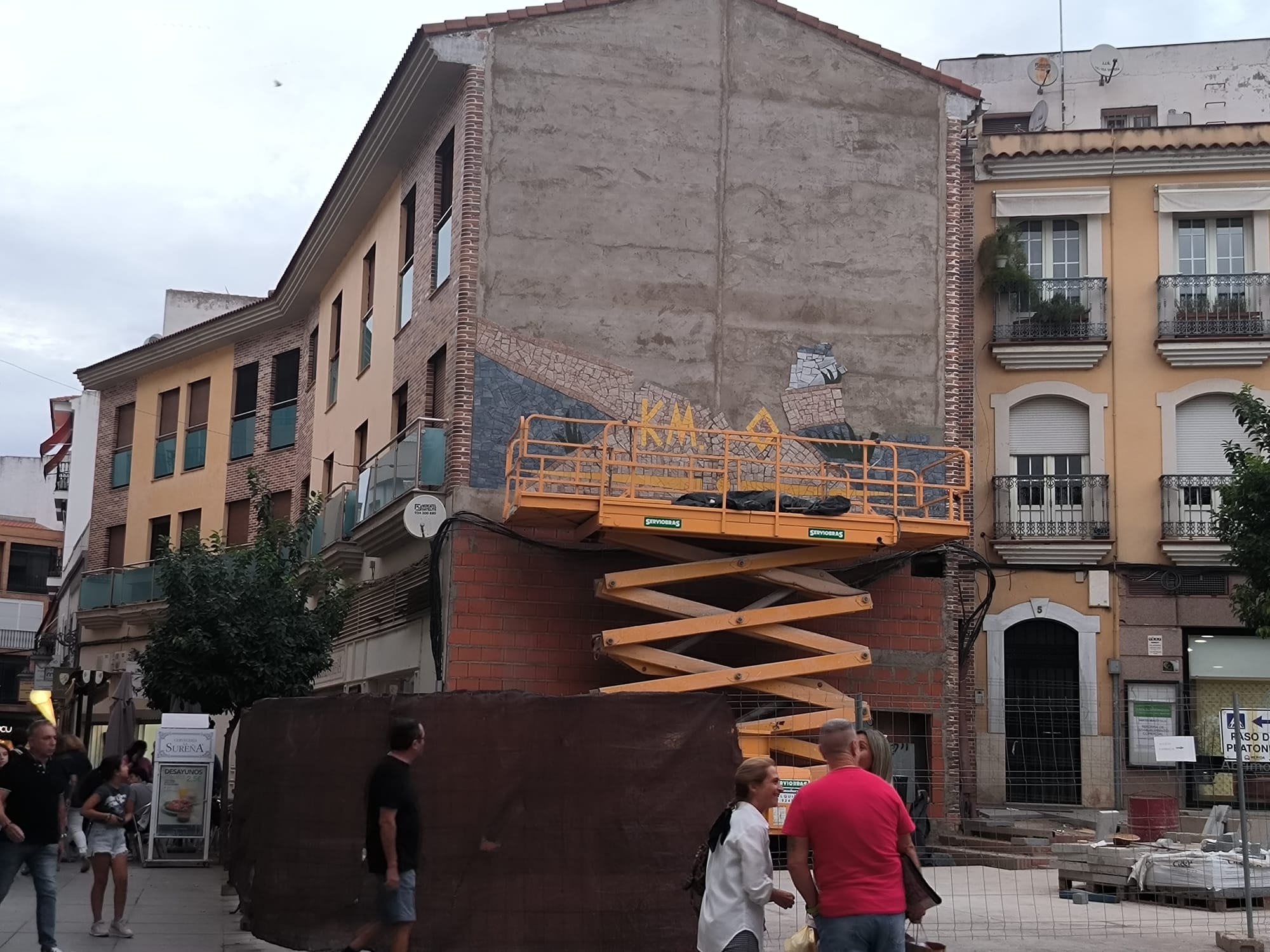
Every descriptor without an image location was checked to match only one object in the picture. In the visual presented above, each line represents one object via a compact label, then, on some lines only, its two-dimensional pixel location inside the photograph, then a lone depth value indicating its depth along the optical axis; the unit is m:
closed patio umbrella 23.33
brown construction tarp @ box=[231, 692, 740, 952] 10.04
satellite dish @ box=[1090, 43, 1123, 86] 33.75
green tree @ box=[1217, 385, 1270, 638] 21.36
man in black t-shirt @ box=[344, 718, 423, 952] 8.69
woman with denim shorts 12.43
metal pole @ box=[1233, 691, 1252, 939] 11.75
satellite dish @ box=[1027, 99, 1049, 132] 32.84
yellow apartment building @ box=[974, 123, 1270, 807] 25.80
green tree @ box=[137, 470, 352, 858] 20.20
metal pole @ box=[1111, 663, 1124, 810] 18.62
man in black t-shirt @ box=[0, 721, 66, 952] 10.34
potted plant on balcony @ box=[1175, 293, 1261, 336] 26.39
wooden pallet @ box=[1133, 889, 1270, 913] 14.26
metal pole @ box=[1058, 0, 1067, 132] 33.91
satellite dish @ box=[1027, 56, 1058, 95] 33.25
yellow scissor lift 18.77
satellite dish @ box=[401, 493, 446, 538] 19.89
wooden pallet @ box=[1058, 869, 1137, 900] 15.20
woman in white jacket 7.31
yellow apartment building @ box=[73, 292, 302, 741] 34.47
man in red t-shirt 6.84
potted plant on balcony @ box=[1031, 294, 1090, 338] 26.75
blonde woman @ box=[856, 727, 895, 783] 8.21
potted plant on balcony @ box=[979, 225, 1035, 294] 26.64
